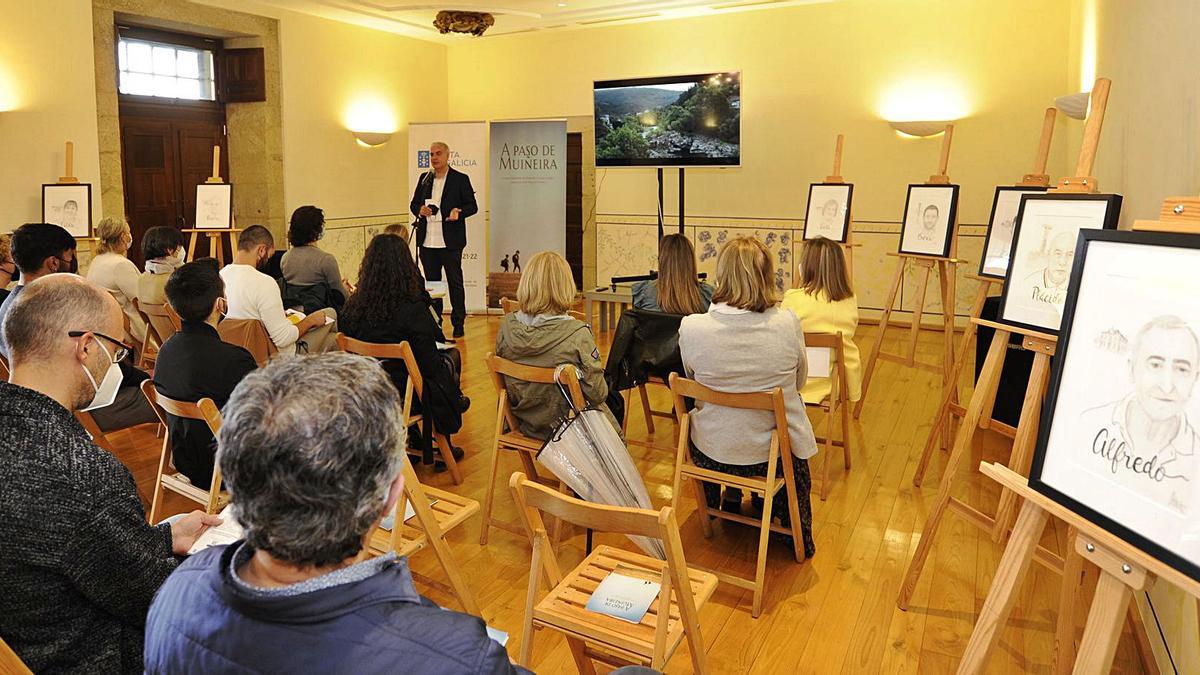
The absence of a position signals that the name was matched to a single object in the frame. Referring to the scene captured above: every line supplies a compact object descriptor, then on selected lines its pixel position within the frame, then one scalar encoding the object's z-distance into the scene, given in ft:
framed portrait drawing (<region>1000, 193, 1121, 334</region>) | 8.27
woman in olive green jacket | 11.96
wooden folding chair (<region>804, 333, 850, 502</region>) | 13.80
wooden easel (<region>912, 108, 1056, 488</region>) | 13.42
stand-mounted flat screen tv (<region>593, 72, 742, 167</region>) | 28.66
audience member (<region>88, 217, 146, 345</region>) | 17.46
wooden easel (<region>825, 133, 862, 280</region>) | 19.85
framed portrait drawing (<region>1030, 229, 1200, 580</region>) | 4.63
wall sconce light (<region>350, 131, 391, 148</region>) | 31.83
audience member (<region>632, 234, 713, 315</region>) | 13.87
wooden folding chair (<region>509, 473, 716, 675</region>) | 6.48
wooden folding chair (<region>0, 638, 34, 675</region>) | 4.63
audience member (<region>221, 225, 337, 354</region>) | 14.56
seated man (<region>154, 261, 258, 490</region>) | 10.75
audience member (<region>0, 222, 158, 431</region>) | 13.14
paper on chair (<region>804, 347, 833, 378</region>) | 14.34
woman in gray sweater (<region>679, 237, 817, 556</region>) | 10.51
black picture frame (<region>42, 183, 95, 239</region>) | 21.99
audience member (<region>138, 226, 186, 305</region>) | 16.31
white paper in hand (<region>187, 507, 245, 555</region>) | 7.72
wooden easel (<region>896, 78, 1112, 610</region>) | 8.39
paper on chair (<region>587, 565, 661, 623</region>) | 7.16
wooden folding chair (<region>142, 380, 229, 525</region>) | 9.24
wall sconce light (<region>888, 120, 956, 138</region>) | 26.22
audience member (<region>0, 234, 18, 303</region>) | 15.61
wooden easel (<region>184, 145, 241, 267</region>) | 25.54
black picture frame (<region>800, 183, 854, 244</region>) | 20.08
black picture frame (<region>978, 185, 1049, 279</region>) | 13.70
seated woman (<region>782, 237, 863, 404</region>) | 14.89
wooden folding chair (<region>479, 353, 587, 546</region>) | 11.46
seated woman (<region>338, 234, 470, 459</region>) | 13.89
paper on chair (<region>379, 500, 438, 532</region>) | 9.22
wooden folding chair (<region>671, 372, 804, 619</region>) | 10.02
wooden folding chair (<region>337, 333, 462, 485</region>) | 12.84
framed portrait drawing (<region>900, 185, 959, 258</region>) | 17.70
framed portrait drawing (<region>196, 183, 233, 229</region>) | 25.68
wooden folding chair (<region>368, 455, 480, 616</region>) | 8.73
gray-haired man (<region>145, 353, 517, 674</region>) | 3.48
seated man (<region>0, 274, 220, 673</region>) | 5.15
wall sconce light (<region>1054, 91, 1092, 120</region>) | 17.02
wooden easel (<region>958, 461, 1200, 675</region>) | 4.85
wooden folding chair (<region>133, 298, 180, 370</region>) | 16.24
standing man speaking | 26.94
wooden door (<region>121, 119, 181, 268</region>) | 26.40
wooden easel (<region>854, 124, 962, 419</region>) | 17.16
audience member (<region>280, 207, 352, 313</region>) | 18.38
